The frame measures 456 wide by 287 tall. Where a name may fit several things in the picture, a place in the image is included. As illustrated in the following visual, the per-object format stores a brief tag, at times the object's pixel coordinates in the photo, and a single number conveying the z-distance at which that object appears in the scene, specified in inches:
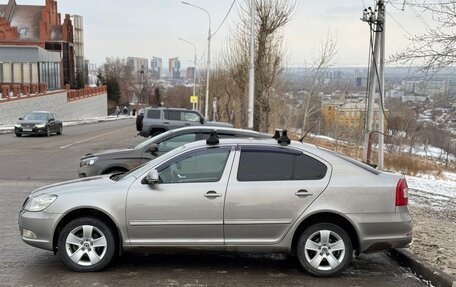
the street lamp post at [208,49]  1665.8
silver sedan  213.3
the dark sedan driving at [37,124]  1128.8
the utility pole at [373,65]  468.1
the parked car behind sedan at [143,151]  367.9
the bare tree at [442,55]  321.1
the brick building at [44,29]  2891.2
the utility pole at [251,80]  737.3
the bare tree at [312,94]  1306.6
